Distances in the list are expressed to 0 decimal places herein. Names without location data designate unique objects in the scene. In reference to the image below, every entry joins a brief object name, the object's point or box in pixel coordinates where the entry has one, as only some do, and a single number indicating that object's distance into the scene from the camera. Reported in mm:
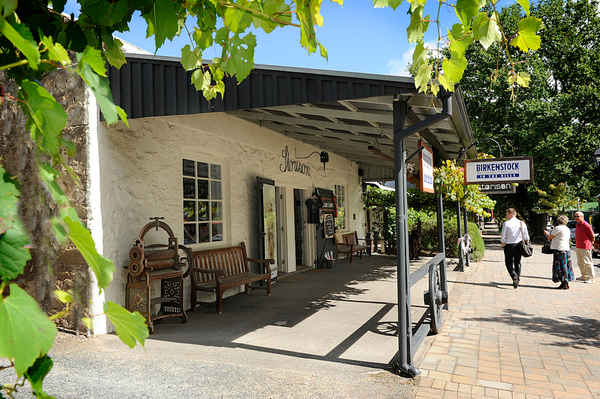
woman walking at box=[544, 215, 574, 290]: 8109
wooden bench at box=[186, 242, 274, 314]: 6268
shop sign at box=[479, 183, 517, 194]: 8745
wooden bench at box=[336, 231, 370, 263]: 12305
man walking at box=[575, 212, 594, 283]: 8781
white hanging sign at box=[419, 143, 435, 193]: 4812
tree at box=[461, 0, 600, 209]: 19641
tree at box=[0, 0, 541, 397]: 610
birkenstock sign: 7266
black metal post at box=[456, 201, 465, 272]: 9911
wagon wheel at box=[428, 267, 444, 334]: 4962
